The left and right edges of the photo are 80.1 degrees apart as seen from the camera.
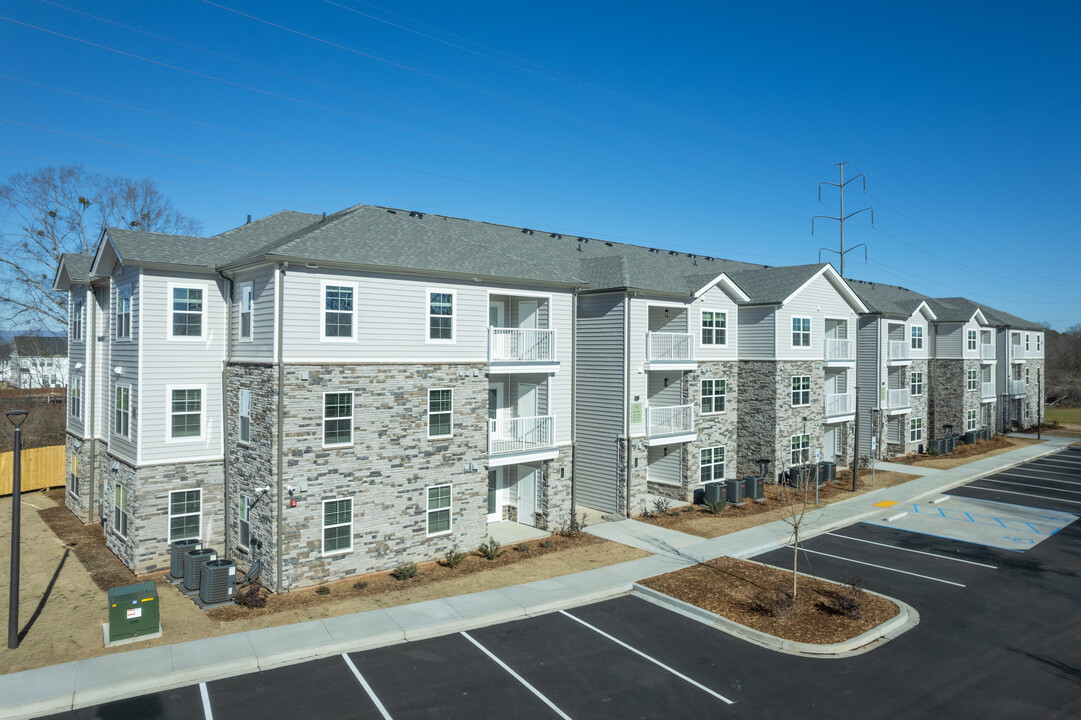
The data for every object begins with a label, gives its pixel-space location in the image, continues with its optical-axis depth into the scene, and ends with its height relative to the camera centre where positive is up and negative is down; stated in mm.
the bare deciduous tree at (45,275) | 35031 +4948
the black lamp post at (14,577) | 12547 -4193
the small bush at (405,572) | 16562 -5375
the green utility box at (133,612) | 12773 -4982
